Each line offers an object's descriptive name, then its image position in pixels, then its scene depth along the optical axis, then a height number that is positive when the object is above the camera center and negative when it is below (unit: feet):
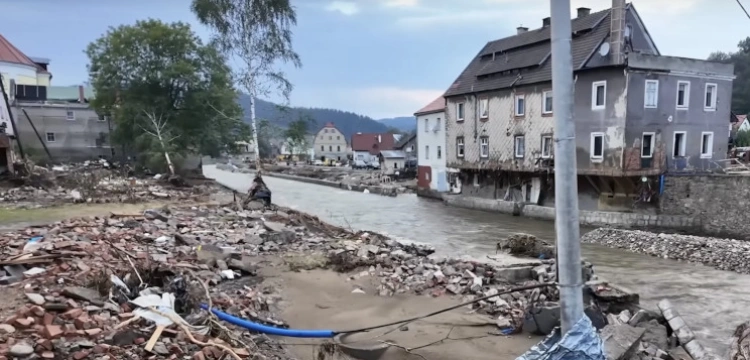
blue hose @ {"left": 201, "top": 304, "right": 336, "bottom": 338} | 18.25 -6.95
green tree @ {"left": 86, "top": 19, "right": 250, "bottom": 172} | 117.80 +17.54
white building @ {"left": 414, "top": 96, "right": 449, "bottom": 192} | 114.42 +2.66
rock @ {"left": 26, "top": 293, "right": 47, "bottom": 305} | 15.88 -5.11
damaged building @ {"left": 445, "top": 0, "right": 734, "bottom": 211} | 70.85 +7.50
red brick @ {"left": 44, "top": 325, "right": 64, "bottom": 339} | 13.30 -5.22
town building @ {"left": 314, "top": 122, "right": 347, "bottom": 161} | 331.36 +9.18
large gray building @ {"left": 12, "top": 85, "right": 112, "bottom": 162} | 142.10 +7.80
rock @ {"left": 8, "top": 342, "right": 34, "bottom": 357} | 11.98 -5.17
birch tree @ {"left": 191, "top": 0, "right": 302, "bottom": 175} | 68.80 +18.55
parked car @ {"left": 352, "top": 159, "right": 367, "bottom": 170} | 229.86 -3.99
